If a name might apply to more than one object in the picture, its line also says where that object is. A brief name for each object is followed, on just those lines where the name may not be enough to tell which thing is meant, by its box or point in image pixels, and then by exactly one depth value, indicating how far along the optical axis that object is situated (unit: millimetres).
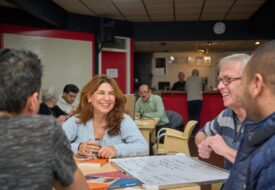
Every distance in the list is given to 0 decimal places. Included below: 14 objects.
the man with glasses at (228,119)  1859
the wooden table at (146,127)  5023
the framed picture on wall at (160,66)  14328
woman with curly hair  2639
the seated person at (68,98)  5970
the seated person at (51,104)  5197
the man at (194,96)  9562
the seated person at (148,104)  6449
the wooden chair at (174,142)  4574
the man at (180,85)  11007
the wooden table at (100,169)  1918
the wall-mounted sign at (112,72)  9234
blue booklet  1584
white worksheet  1587
